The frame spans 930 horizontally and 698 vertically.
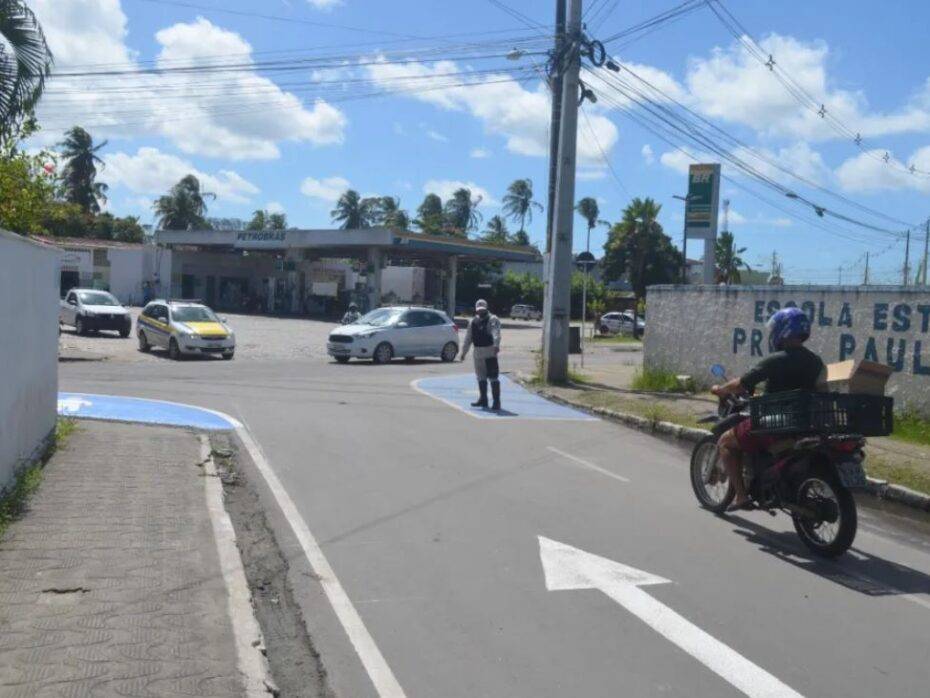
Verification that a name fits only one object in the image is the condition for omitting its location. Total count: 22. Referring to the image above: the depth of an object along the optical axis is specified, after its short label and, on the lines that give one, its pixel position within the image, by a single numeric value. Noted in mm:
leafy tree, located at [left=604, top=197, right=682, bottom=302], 77188
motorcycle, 7113
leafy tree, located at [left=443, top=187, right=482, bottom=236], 103875
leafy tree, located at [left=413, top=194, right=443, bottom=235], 95038
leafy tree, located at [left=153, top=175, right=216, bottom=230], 85125
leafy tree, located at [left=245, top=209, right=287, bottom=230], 103188
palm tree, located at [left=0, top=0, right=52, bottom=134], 15461
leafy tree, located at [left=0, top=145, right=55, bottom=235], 17245
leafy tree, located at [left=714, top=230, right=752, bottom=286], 77438
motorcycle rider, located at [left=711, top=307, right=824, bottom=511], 7703
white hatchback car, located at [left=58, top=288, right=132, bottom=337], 35406
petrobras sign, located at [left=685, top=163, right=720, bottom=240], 30891
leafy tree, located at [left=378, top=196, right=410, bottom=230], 93875
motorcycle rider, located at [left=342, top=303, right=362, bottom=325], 39094
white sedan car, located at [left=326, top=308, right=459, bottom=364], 27422
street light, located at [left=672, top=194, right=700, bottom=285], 31517
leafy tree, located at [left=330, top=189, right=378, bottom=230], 98875
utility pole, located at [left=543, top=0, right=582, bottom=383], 21078
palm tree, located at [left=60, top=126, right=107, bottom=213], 78188
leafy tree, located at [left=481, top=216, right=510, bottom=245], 107438
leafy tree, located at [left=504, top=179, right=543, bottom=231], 110688
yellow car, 27953
